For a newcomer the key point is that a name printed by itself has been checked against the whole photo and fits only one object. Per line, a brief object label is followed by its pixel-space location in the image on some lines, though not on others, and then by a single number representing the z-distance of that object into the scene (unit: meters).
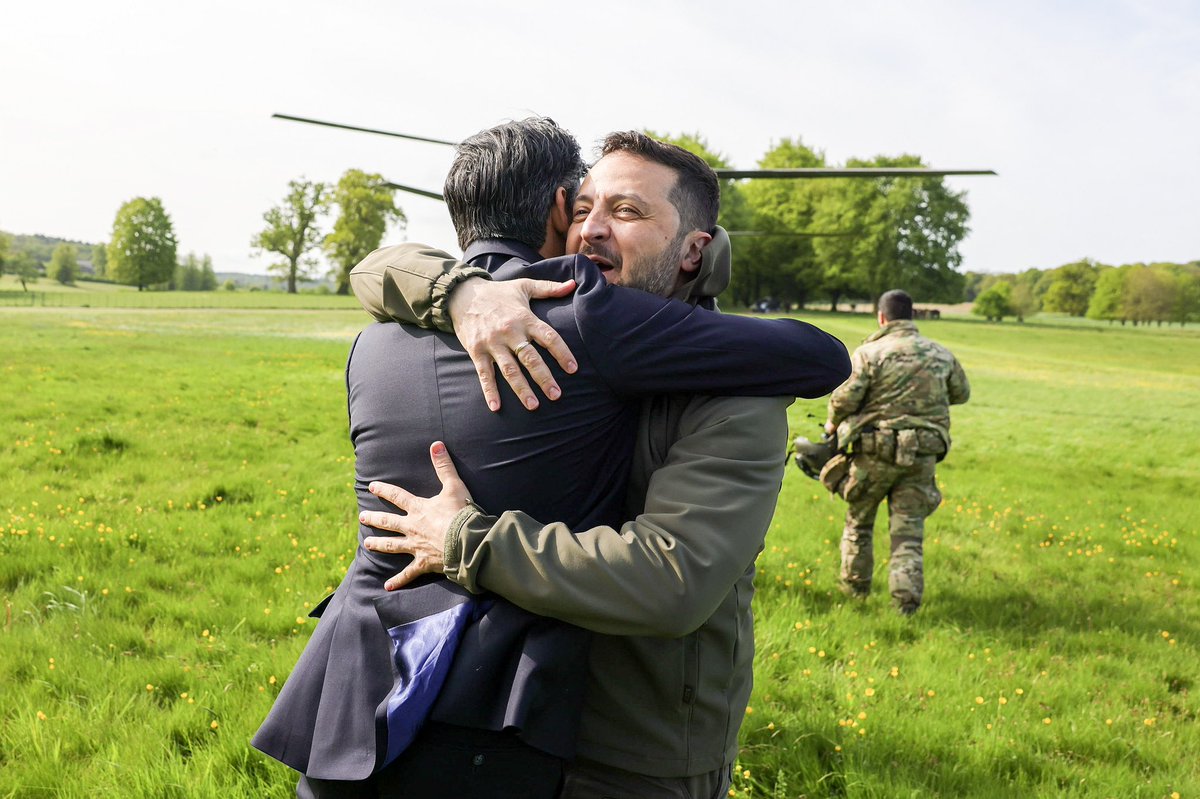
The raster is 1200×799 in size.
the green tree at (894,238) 55.97
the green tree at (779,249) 59.97
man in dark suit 1.57
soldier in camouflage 6.99
